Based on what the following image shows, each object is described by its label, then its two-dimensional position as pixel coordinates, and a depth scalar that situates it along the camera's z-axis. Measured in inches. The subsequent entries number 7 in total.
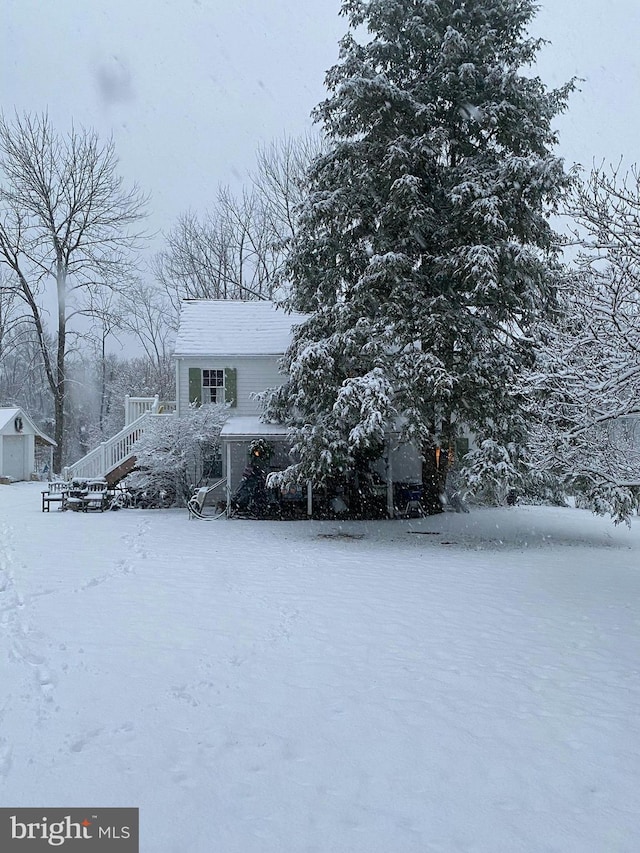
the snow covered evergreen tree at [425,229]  507.2
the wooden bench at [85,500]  667.4
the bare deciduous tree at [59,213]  1045.8
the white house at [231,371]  727.7
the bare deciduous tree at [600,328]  270.1
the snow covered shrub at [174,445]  673.0
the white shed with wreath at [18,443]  1109.1
